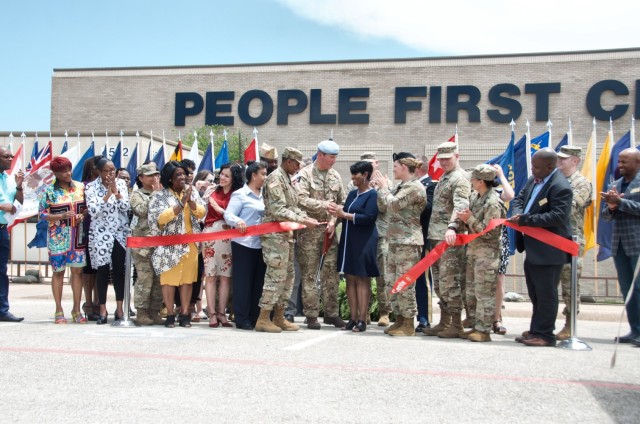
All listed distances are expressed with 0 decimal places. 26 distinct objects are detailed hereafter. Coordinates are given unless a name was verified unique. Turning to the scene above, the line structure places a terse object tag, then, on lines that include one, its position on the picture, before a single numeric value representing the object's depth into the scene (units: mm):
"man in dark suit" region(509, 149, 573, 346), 7531
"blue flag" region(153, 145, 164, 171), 18219
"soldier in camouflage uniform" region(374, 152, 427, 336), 8273
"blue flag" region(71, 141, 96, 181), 17970
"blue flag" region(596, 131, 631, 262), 11798
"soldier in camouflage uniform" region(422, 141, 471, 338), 8289
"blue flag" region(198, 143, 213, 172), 17047
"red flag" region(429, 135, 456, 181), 12055
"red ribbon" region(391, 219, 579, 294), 7621
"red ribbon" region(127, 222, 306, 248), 8866
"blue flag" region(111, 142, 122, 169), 18406
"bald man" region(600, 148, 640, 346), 8016
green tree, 28781
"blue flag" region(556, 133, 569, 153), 14500
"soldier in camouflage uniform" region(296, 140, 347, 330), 8859
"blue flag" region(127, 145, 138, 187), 18531
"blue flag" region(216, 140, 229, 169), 17112
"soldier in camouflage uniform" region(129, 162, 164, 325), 9008
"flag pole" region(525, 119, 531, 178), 14305
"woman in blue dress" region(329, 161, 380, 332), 8711
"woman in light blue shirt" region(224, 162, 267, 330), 8812
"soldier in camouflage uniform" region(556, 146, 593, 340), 8391
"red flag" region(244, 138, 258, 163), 14742
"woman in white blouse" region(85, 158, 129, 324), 8961
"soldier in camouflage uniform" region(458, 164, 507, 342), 7891
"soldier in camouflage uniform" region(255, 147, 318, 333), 8430
